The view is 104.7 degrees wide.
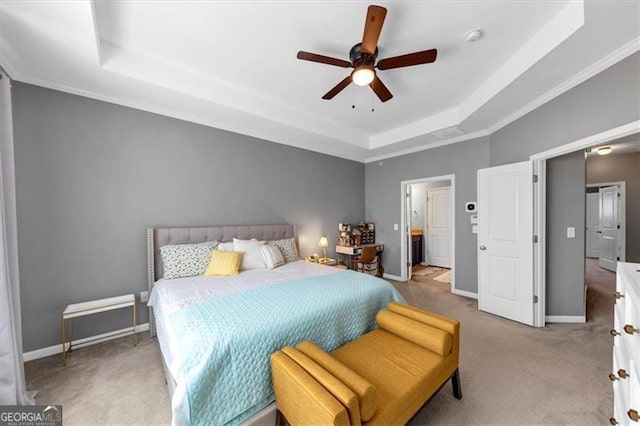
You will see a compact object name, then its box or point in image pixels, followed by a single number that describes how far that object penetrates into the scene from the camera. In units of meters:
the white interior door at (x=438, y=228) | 6.34
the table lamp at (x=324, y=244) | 4.65
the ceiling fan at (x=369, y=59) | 1.73
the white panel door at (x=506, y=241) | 3.12
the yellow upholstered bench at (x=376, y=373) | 1.18
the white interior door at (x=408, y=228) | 5.11
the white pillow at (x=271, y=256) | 3.28
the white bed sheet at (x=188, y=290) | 1.45
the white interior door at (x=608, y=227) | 5.55
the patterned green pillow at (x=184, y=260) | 2.86
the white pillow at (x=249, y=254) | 3.19
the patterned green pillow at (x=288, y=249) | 3.69
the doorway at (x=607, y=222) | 5.42
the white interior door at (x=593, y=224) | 6.41
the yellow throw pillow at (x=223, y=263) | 2.91
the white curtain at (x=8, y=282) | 1.62
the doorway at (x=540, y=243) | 3.05
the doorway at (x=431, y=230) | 6.29
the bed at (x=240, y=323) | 1.41
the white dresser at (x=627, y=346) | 0.98
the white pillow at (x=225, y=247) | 3.25
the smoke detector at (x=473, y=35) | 2.08
